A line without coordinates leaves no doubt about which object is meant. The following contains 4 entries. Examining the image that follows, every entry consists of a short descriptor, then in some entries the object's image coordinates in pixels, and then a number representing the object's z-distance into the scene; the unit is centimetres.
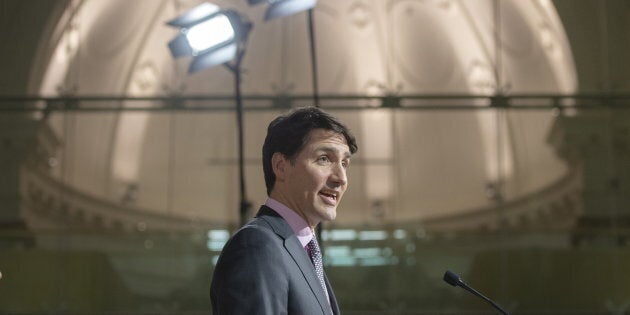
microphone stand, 581
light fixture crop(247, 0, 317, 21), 1378
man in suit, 438
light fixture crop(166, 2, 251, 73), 1294
